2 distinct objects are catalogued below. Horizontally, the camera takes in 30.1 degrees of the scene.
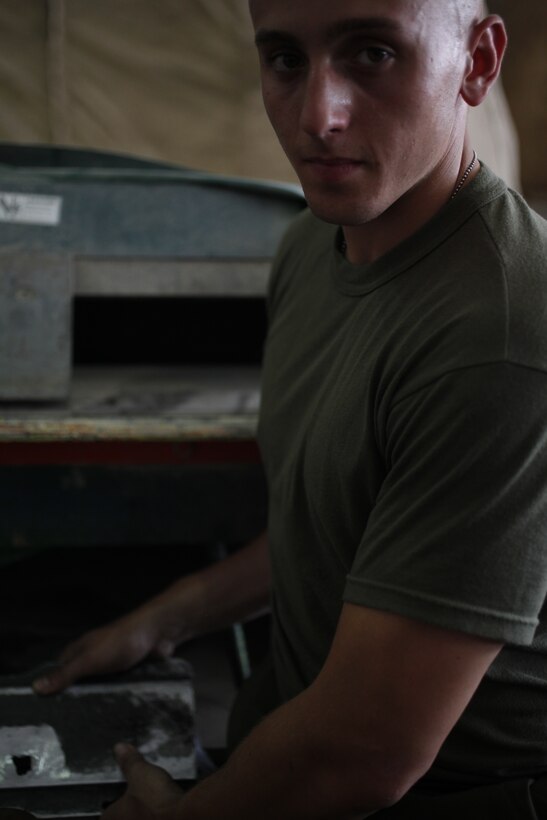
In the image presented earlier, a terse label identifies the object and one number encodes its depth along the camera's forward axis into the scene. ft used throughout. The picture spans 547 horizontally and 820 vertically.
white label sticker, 5.85
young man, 3.15
